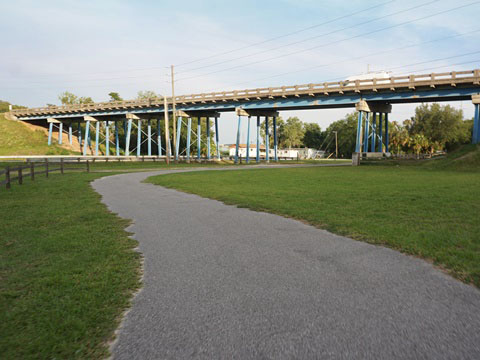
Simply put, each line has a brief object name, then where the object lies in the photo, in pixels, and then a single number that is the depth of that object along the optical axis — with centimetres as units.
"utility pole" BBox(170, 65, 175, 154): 4449
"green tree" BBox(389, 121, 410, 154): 7804
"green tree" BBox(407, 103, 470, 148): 7312
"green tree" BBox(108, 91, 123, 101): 9400
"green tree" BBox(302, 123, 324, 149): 12601
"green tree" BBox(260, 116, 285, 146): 12670
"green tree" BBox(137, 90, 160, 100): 8375
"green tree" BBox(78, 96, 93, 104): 9141
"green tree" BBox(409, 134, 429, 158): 7306
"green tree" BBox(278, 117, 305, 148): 12419
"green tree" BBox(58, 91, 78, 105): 9014
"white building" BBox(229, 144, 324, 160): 10125
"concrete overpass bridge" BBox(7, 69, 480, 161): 3334
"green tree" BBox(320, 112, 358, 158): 9975
